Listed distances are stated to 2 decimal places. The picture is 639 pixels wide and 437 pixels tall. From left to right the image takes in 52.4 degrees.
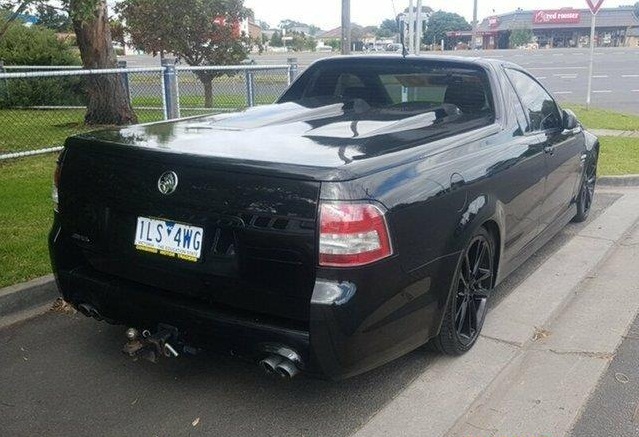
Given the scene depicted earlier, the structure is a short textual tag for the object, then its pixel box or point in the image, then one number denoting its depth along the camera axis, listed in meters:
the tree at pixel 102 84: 11.49
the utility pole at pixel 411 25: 11.49
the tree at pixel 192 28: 17.34
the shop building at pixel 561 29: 75.88
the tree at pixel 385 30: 87.94
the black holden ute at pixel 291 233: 2.60
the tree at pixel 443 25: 81.56
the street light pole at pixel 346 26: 10.50
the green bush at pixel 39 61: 15.18
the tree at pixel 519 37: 72.88
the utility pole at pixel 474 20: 34.78
